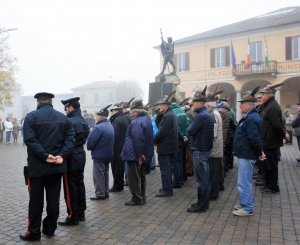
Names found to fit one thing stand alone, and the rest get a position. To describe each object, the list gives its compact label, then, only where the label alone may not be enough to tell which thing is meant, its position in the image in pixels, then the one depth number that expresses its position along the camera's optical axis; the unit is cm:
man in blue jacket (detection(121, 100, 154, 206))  622
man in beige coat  659
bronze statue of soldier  1730
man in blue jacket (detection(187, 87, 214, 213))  574
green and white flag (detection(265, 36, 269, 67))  2805
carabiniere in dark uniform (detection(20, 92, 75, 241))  450
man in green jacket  764
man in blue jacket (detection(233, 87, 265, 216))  541
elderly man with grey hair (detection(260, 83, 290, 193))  689
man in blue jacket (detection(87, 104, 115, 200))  672
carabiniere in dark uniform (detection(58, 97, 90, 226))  529
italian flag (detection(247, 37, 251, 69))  2886
